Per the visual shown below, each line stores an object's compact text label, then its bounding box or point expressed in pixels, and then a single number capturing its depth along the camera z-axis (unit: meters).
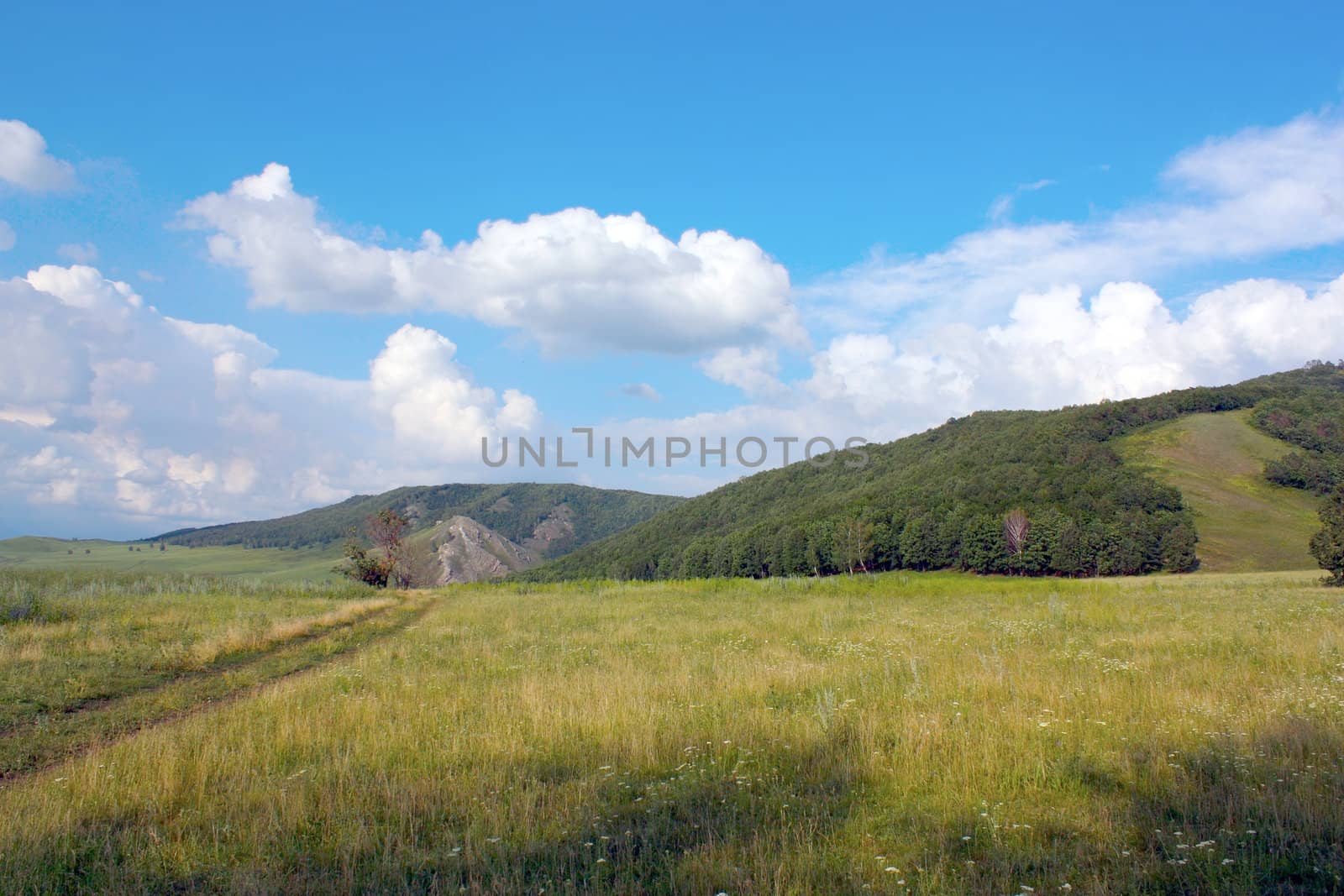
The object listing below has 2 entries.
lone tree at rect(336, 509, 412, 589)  50.62
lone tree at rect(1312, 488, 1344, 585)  33.69
